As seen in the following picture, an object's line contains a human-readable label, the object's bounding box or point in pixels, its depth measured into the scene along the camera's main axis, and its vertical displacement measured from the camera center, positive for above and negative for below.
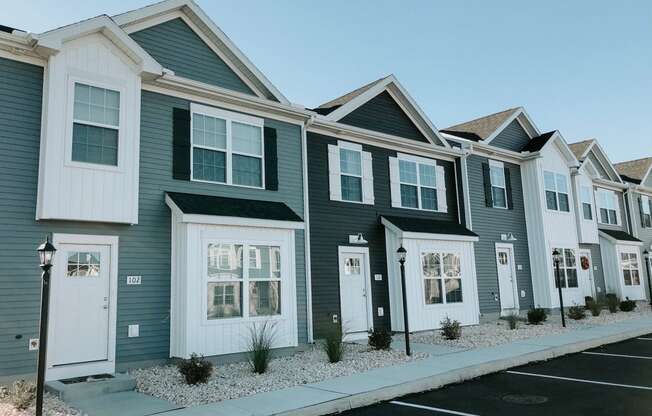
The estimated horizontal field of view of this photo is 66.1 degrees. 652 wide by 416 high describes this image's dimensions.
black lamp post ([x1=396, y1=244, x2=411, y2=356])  10.21 -0.23
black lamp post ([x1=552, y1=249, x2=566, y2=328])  14.19 -0.31
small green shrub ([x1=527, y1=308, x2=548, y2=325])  14.75 -0.99
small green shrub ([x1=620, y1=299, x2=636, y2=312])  18.42 -0.97
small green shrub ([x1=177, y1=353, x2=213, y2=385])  7.76 -1.16
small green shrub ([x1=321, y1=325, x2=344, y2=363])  9.52 -1.11
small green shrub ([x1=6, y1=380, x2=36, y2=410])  6.45 -1.20
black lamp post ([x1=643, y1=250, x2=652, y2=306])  20.47 +0.73
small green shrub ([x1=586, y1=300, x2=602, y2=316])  16.81 -0.92
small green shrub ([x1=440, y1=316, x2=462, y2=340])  12.09 -1.08
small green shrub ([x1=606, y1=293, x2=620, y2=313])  17.94 -0.86
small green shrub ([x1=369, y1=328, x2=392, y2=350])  10.62 -1.08
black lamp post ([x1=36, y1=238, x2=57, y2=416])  5.74 -0.32
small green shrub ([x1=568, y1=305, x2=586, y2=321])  15.63 -1.02
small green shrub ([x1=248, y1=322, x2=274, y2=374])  8.66 -0.97
